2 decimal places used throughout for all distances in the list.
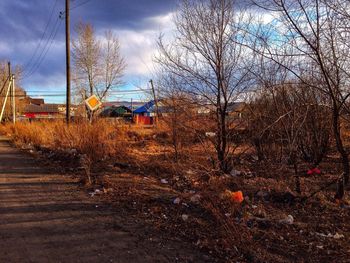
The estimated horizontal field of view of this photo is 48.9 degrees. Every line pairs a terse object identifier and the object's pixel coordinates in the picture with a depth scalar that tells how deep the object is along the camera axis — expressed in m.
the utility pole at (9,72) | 52.00
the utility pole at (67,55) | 24.08
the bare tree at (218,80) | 9.34
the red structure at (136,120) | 25.77
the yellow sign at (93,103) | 15.70
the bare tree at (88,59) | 43.97
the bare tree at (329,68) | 6.32
